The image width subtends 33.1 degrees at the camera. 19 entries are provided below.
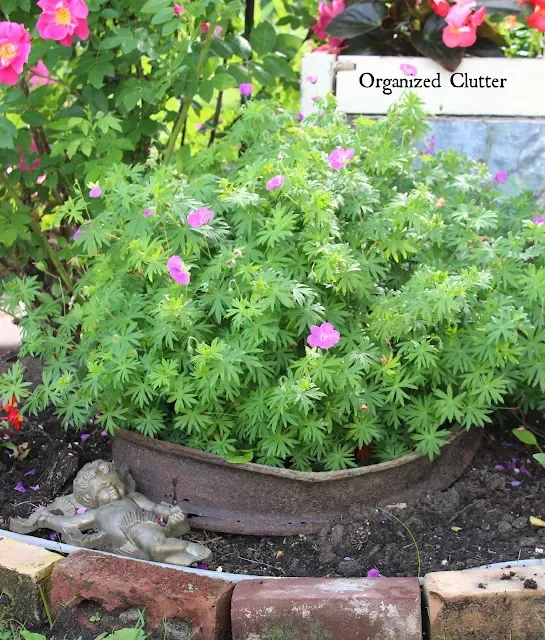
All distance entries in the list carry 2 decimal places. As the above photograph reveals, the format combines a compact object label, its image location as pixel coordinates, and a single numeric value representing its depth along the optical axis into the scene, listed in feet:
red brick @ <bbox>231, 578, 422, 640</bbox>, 6.19
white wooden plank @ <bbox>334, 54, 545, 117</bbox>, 11.02
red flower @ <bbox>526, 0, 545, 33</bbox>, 10.63
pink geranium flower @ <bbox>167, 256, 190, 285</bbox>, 7.32
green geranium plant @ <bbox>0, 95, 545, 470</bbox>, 7.38
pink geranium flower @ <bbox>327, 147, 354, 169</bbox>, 8.09
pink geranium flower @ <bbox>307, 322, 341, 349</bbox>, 7.25
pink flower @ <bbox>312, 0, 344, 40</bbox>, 11.84
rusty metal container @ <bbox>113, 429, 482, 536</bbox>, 7.85
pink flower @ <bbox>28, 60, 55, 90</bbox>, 11.47
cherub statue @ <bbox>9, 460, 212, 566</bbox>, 7.40
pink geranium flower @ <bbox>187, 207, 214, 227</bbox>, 7.45
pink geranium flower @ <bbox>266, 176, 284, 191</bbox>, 7.47
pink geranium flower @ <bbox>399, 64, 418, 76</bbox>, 9.13
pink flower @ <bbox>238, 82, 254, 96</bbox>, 10.19
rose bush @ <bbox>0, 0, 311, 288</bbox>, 8.98
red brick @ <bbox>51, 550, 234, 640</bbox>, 6.39
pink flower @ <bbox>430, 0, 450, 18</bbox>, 10.78
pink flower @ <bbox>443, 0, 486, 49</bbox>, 10.59
